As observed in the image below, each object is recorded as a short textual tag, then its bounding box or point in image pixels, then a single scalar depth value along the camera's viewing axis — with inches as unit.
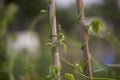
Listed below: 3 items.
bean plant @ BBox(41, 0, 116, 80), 34.1
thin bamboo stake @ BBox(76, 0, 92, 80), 35.1
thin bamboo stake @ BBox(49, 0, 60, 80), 34.6
